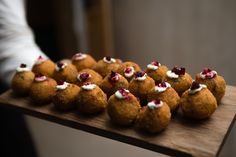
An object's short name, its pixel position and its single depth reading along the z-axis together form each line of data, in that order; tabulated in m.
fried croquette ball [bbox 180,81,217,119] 0.66
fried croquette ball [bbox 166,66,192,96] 0.74
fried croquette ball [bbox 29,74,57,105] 0.80
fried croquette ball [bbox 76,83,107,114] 0.72
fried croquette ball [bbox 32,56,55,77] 0.89
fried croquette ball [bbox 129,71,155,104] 0.74
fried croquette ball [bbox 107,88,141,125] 0.68
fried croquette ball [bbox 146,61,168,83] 0.79
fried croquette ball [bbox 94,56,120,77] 0.86
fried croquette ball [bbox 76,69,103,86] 0.80
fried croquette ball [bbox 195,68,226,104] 0.72
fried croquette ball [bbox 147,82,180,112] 0.69
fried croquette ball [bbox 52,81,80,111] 0.76
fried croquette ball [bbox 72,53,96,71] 0.90
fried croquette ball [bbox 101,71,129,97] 0.76
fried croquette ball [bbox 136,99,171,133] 0.64
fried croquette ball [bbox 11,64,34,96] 0.85
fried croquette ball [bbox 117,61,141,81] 0.81
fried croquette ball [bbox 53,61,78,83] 0.85
